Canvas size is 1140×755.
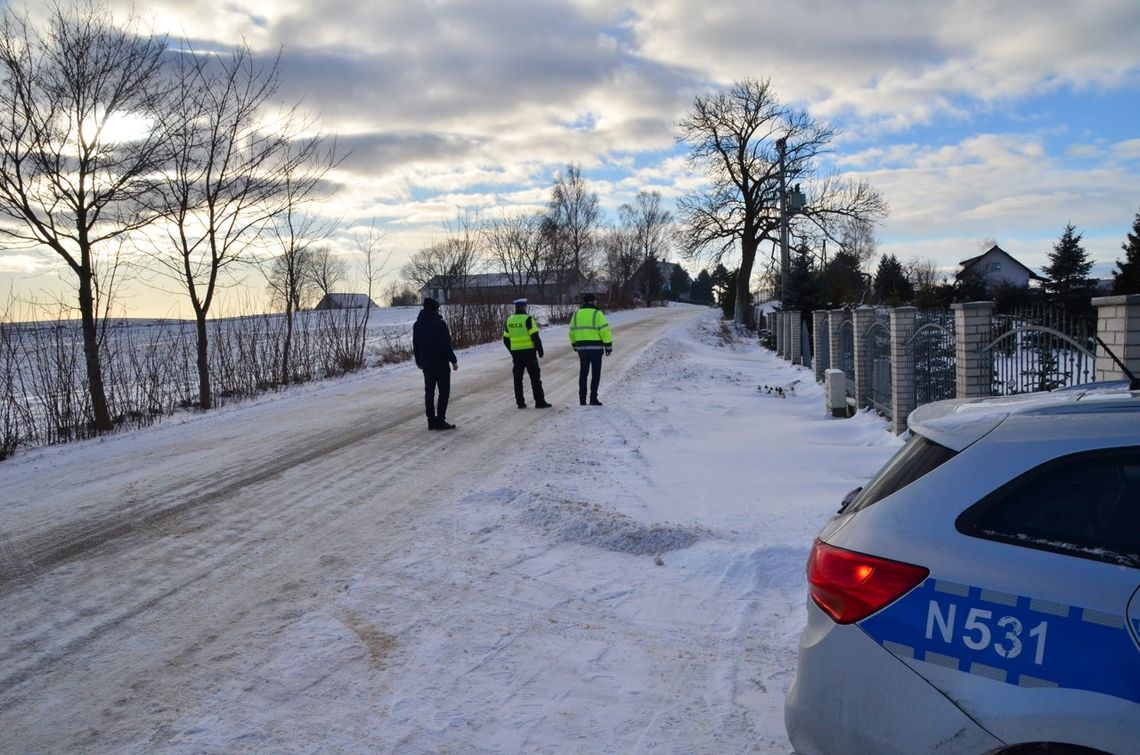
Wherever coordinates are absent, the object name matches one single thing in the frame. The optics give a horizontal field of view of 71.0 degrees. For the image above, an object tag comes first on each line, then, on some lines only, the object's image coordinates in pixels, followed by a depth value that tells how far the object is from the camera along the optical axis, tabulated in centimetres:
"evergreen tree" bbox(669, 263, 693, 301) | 13475
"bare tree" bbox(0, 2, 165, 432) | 1085
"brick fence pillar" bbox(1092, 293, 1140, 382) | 609
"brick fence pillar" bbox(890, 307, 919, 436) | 1029
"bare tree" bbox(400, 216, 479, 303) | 3719
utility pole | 3055
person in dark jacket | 1113
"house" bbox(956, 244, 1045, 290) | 7288
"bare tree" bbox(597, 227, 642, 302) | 8221
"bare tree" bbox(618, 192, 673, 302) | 9669
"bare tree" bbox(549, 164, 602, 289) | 6956
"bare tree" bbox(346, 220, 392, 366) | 2029
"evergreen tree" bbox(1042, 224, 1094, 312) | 3094
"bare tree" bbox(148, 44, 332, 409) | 1356
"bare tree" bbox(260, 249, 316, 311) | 1747
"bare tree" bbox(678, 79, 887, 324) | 4353
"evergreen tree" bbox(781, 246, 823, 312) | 2945
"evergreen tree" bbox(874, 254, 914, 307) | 4656
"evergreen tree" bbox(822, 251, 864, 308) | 3141
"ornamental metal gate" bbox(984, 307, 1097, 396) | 702
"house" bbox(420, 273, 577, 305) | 3234
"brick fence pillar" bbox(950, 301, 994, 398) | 850
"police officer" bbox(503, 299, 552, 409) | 1278
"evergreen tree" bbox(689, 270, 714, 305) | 13788
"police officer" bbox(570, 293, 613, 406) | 1294
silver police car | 203
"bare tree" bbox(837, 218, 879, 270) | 4212
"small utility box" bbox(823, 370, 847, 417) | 1315
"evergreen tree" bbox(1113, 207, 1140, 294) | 2875
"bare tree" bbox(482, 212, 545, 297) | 6862
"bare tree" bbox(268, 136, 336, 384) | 1725
